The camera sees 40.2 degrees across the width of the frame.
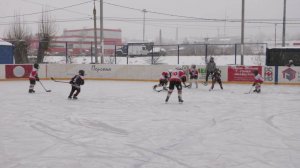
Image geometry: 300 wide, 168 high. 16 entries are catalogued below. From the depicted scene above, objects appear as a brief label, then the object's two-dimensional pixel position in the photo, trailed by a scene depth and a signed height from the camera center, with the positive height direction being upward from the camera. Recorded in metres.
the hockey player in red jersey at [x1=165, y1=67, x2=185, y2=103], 13.08 -0.62
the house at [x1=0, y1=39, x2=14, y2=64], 28.14 +0.64
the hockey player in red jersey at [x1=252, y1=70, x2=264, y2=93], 16.41 -0.79
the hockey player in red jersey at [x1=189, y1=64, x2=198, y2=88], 18.89 -0.55
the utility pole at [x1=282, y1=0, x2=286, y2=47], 28.18 +2.66
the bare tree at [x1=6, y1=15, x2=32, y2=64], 33.12 +1.89
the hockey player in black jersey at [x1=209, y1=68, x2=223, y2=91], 18.02 -0.63
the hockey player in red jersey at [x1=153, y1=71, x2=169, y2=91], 16.66 -0.72
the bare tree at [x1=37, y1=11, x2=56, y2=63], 36.08 +2.96
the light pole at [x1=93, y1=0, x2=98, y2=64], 26.28 +1.73
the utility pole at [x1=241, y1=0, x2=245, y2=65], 24.00 +2.14
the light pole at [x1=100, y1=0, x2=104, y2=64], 25.45 +1.86
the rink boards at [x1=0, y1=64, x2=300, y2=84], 21.44 -0.54
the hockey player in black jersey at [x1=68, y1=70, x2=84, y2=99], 14.07 -0.64
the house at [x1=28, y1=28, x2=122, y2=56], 73.69 +5.20
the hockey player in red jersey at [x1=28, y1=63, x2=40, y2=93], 15.98 -0.54
